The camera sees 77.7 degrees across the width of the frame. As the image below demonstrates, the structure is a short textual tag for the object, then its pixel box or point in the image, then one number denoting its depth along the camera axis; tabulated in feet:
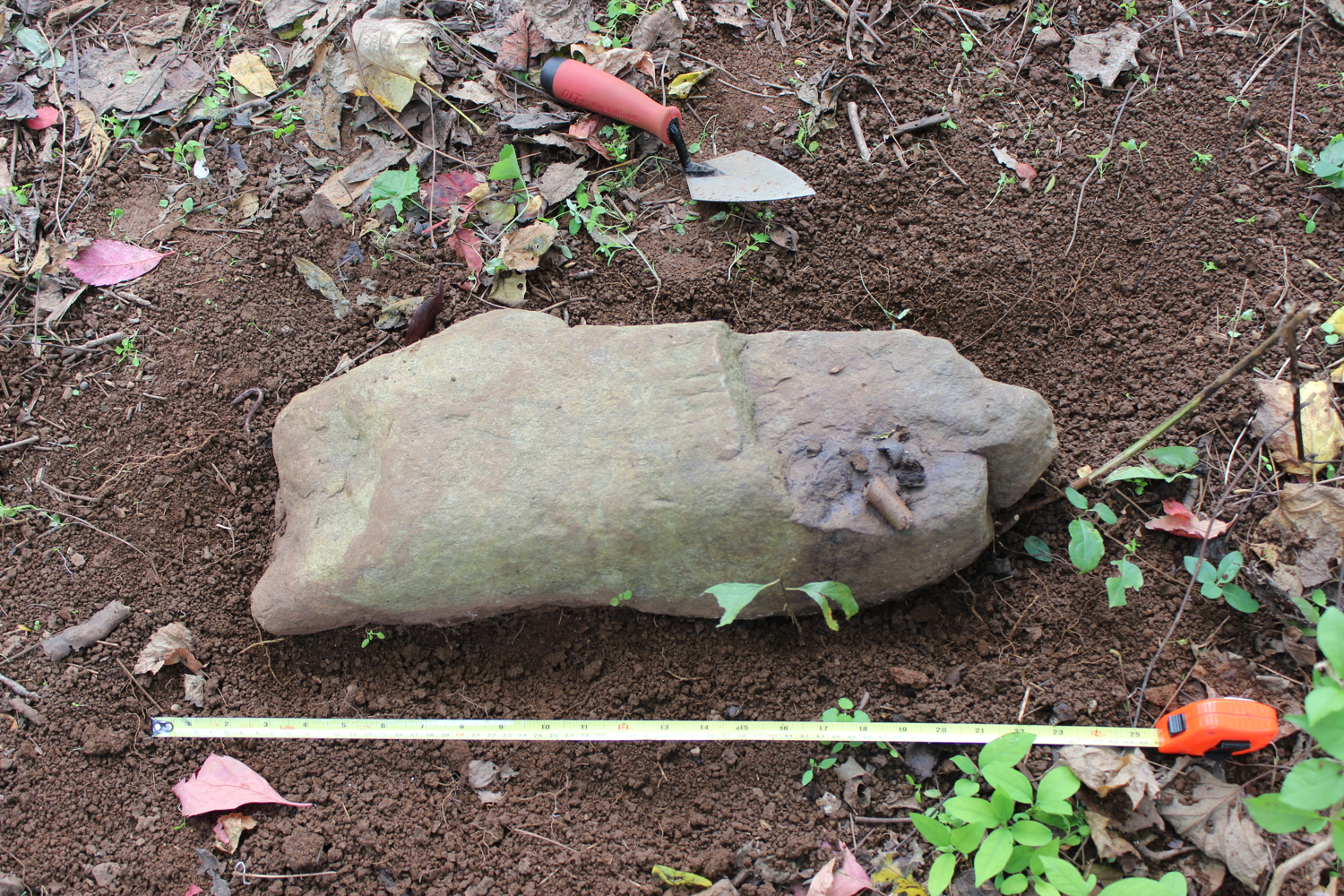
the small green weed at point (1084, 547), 6.87
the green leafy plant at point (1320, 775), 4.81
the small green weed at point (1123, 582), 6.89
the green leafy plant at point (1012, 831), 6.03
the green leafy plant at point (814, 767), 7.00
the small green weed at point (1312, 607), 6.83
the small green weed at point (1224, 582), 7.02
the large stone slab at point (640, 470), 6.70
